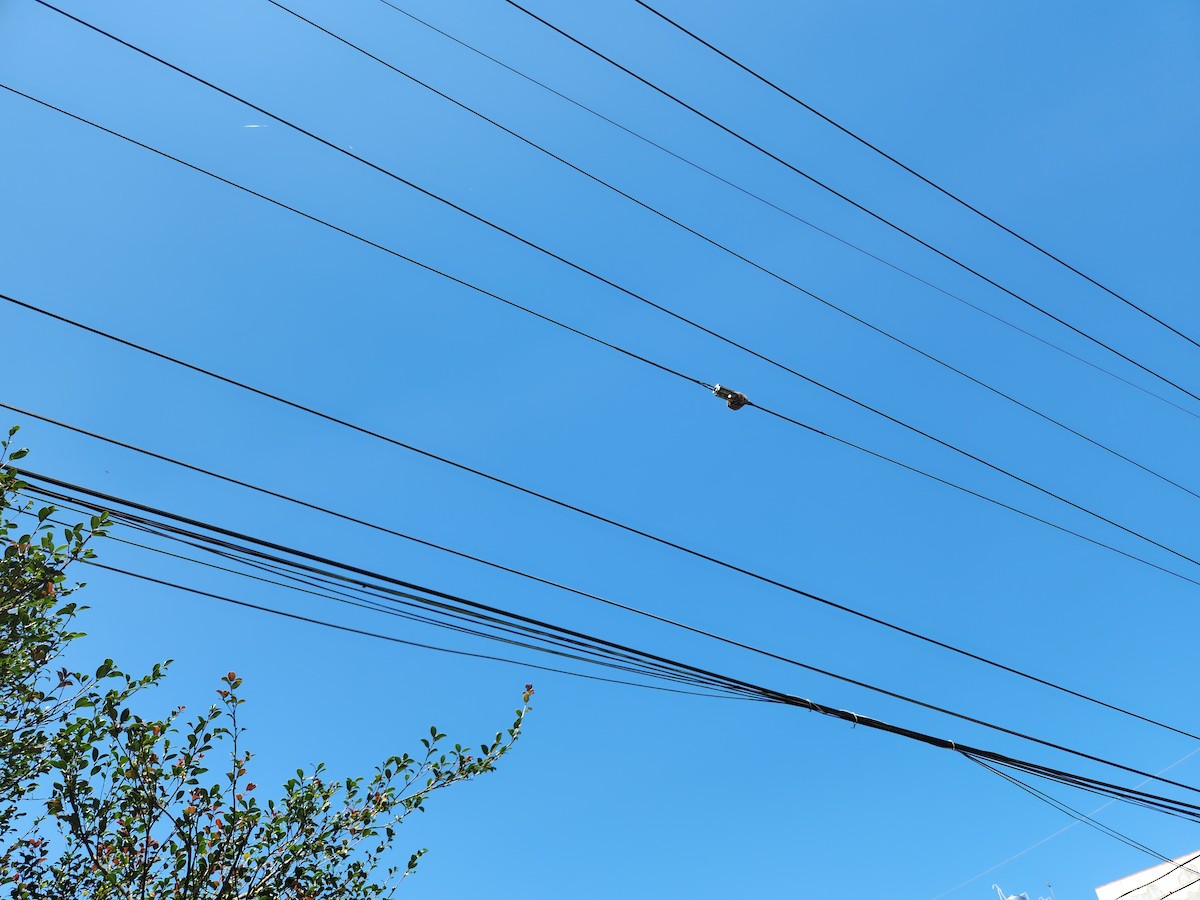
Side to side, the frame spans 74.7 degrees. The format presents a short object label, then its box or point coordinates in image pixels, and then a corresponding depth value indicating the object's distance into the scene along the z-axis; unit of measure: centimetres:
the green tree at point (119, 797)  484
